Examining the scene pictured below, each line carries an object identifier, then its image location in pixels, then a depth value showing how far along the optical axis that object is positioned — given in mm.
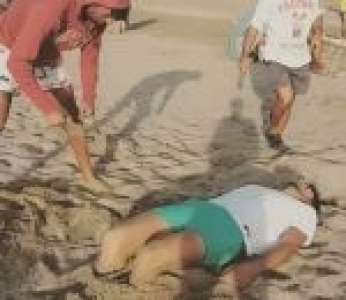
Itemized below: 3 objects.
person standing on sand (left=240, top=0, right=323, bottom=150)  6199
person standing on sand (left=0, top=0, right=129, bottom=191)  4285
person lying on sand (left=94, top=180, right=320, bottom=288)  3906
